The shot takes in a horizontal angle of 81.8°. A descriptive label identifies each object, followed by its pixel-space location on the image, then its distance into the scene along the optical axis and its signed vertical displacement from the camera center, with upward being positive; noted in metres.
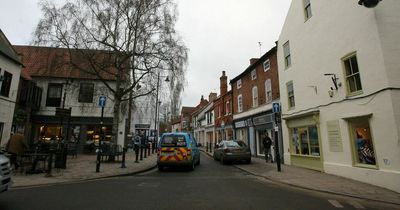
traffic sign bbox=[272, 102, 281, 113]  12.38 +1.92
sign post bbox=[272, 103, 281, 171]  11.73 +1.39
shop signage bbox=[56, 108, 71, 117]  10.77 +1.54
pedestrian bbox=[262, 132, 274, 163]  16.05 -0.02
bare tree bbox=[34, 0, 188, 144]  13.88 +6.25
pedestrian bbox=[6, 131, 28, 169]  9.55 +0.02
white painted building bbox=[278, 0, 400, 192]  8.27 +2.35
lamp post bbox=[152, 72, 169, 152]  15.08 +2.28
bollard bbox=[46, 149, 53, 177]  9.40 -1.01
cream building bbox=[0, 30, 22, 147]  15.49 +4.15
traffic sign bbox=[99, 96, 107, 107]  11.65 +2.19
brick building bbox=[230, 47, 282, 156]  17.38 +3.84
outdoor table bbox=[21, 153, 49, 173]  10.09 -0.75
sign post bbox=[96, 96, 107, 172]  10.75 -0.77
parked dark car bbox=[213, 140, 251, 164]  15.10 -0.52
